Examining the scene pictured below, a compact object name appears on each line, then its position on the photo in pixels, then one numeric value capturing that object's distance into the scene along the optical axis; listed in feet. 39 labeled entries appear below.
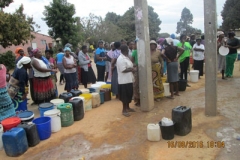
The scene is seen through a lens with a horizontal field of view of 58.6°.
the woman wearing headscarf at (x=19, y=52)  22.33
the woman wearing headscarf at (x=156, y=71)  18.57
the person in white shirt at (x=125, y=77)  16.08
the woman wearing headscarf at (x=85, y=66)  24.20
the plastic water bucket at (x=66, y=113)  15.44
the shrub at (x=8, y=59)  60.43
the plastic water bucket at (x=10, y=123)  13.47
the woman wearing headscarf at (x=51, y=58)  22.01
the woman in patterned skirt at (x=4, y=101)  13.87
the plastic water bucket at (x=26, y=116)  14.21
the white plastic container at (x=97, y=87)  21.03
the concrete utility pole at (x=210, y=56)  14.26
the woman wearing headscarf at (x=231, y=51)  24.93
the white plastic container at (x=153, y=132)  12.35
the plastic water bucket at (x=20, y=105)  16.78
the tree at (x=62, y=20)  65.62
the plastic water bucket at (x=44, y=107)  15.98
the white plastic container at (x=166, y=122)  12.53
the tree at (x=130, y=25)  118.52
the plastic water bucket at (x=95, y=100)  19.58
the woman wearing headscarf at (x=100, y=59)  25.75
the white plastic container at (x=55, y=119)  14.62
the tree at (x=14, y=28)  43.21
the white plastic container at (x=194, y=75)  26.24
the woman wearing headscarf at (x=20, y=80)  16.05
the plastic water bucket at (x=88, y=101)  18.67
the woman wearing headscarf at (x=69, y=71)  21.27
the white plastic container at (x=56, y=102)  16.80
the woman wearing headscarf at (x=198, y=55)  26.55
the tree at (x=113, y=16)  156.14
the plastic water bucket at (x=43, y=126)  13.70
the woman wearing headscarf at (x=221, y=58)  25.49
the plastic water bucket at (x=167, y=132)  12.39
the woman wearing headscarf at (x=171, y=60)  19.61
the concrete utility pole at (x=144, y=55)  16.24
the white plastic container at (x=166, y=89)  20.62
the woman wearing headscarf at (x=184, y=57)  24.12
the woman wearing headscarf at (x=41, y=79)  18.13
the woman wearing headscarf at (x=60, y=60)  27.07
